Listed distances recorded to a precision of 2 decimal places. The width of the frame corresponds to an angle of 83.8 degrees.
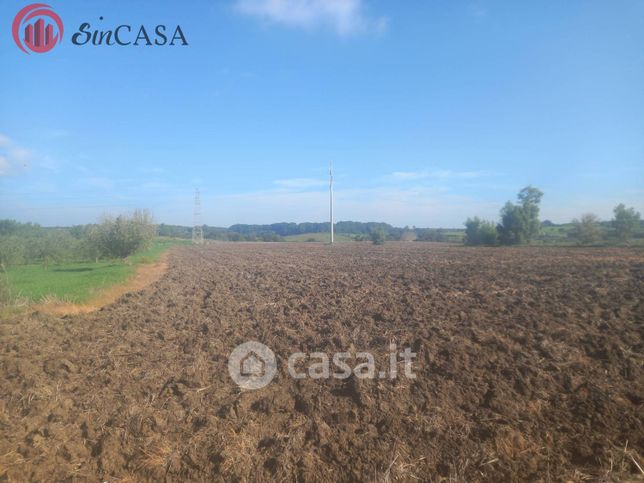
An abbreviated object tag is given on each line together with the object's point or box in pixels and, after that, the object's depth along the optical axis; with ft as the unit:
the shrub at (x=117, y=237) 104.99
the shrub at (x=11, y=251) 91.97
